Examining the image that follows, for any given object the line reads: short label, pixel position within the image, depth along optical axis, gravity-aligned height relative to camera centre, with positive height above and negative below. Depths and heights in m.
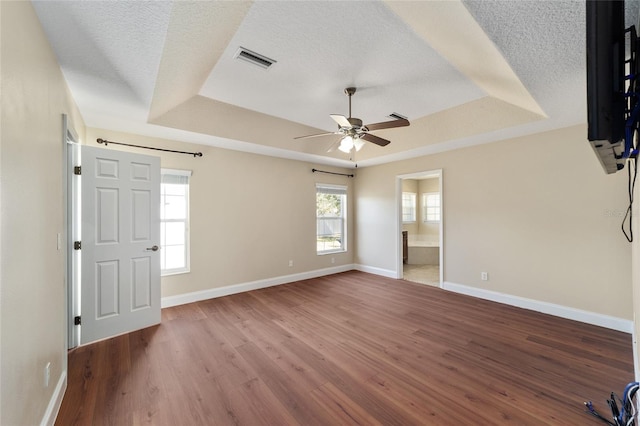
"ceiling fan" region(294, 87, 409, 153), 2.95 +0.97
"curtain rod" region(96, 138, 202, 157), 3.50 +0.96
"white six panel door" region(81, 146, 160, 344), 2.88 -0.32
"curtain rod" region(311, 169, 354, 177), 5.72 +0.93
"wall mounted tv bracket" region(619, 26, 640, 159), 1.14 +0.52
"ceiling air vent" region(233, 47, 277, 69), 2.48 +1.50
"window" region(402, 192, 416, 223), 8.73 +0.21
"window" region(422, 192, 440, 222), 8.65 +0.21
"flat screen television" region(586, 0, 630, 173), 0.93 +0.53
